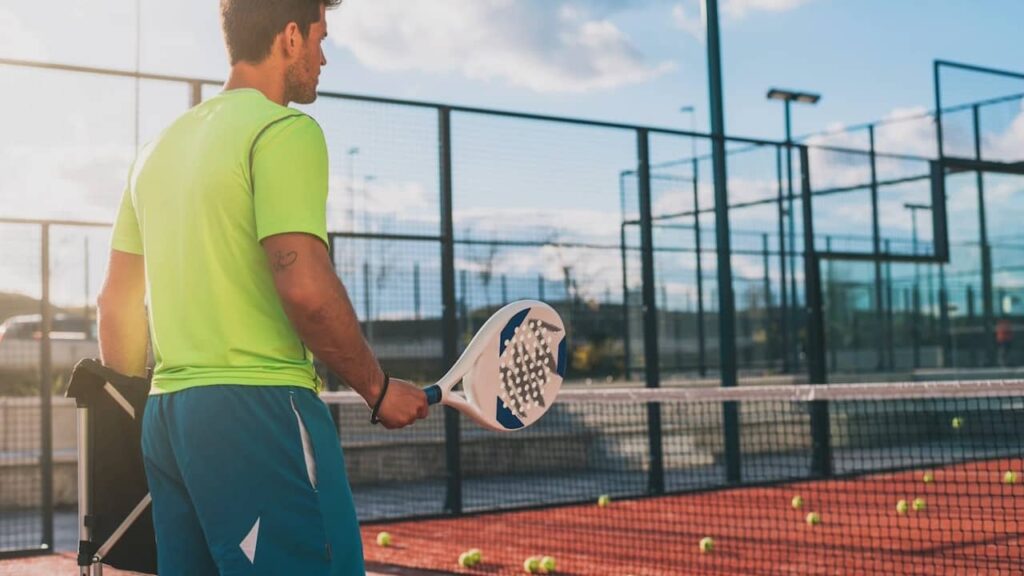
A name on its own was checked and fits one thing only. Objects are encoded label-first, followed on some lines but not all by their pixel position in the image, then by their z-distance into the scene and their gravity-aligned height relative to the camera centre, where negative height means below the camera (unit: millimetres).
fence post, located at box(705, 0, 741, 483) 10680 +467
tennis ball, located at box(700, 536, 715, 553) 6902 -1138
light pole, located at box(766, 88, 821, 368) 12211 +1858
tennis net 6641 -1163
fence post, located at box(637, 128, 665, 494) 10016 +286
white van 8891 +184
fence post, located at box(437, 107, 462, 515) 8867 +354
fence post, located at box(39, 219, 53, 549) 7457 -230
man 2082 +48
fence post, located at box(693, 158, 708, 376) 11961 +655
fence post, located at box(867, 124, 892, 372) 14912 +855
